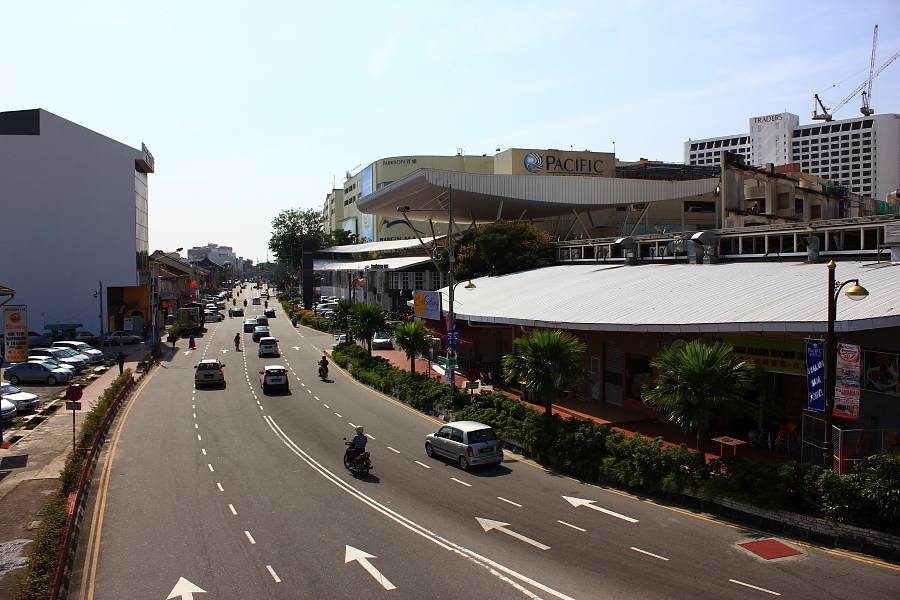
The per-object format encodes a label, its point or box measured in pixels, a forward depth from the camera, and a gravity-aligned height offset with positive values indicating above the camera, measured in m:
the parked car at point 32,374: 40.06 -4.97
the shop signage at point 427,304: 41.84 -0.73
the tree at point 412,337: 36.72 -2.54
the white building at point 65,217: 59.00 +7.59
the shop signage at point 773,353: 20.55 -2.06
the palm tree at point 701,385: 17.02 -2.51
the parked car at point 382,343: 57.16 -4.42
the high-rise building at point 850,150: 178.12 +41.53
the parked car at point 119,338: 61.36 -4.19
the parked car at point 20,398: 31.59 -5.13
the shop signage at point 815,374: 16.25 -2.11
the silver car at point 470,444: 21.27 -5.13
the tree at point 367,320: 43.88 -1.81
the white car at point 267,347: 54.77 -4.54
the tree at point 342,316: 50.09 -1.76
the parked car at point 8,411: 28.87 -5.28
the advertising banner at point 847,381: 15.51 -2.20
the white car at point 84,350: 49.31 -4.34
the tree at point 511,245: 51.77 +3.90
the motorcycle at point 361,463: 20.61 -5.51
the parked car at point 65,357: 45.19 -4.47
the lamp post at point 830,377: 15.89 -2.18
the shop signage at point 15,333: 24.81 -1.50
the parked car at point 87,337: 59.06 -3.93
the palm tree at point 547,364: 22.81 -2.54
